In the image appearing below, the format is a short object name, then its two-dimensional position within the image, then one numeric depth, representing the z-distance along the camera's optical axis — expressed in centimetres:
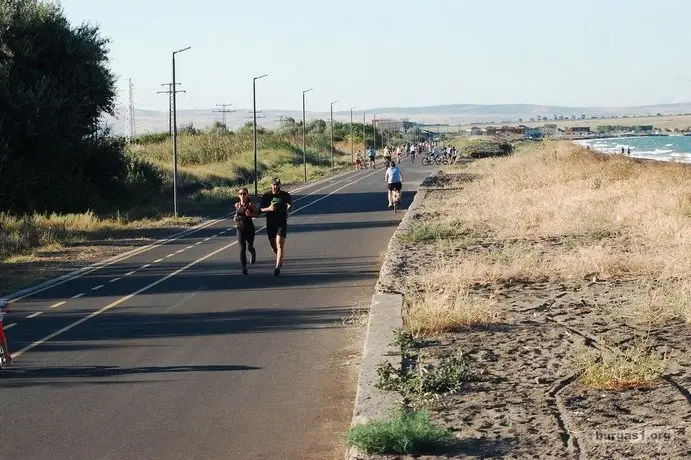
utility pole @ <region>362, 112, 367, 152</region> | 14368
